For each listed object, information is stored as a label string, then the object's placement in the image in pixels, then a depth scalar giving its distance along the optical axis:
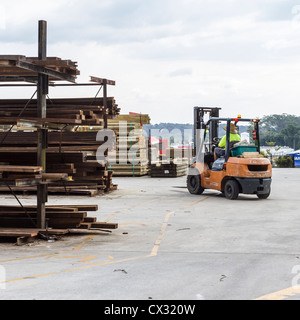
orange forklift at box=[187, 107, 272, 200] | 17.09
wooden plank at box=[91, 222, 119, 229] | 11.05
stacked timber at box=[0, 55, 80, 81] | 9.52
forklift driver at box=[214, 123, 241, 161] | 17.44
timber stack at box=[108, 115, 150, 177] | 28.62
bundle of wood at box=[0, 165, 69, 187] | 9.73
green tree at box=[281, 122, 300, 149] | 122.56
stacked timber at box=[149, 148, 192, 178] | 29.05
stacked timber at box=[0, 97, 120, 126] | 10.59
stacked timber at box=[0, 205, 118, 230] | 10.86
